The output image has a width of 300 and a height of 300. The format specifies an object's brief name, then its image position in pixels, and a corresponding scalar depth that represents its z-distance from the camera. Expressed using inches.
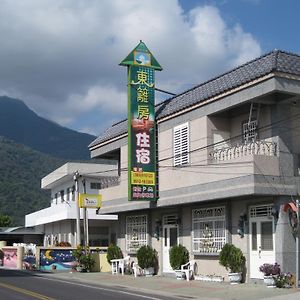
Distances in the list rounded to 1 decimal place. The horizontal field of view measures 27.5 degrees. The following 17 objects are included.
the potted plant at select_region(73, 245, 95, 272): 1301.7
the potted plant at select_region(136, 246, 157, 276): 1117.4
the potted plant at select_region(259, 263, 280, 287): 805.9
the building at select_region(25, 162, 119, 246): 1911.9
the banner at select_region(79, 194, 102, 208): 1314.2
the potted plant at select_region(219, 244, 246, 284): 876.6
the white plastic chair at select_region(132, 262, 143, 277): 1127.2
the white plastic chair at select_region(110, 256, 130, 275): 1195.9
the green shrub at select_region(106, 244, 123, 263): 1259.2
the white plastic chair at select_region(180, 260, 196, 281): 983.0
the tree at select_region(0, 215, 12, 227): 3607.3
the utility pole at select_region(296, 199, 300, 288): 786.0
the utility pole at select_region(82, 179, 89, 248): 1372.9
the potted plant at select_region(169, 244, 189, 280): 1005.2
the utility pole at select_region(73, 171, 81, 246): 1471.1
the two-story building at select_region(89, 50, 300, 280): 829.8
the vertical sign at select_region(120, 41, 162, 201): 1034.7
